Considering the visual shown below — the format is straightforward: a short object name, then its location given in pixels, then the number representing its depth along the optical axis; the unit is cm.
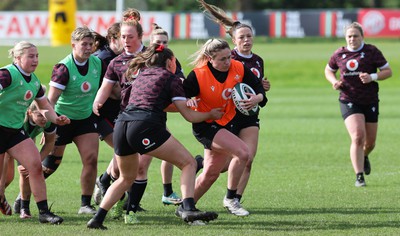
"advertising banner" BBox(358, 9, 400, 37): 9906
